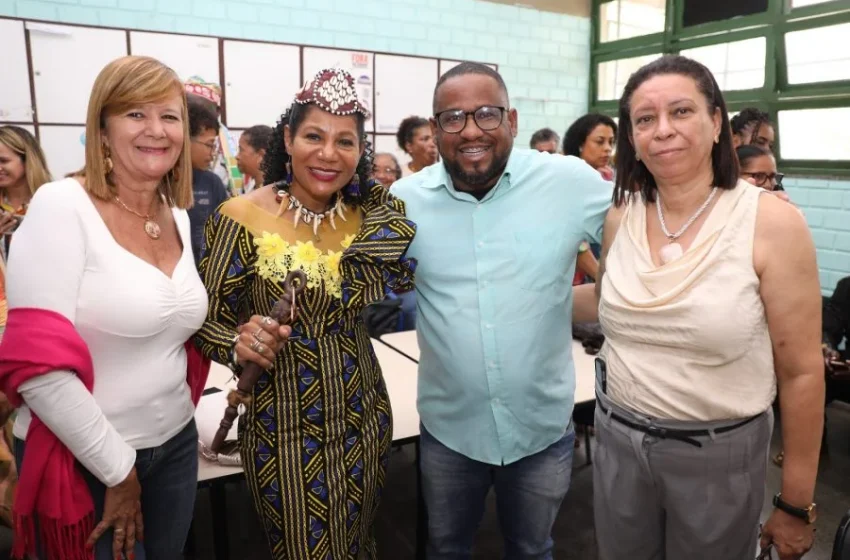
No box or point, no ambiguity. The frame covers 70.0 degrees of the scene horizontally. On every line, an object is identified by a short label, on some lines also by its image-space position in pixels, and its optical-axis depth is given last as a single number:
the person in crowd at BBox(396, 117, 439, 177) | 4.82
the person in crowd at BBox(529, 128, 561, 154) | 5.59
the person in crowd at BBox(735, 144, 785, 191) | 2.96
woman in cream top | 1.33
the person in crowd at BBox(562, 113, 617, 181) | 4.22
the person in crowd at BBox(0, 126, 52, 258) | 2.98
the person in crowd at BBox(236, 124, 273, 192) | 4.39
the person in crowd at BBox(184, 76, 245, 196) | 4.86
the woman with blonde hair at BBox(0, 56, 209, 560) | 1.26
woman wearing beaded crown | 1.51
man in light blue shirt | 1.71
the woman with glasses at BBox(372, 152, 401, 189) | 4.94
